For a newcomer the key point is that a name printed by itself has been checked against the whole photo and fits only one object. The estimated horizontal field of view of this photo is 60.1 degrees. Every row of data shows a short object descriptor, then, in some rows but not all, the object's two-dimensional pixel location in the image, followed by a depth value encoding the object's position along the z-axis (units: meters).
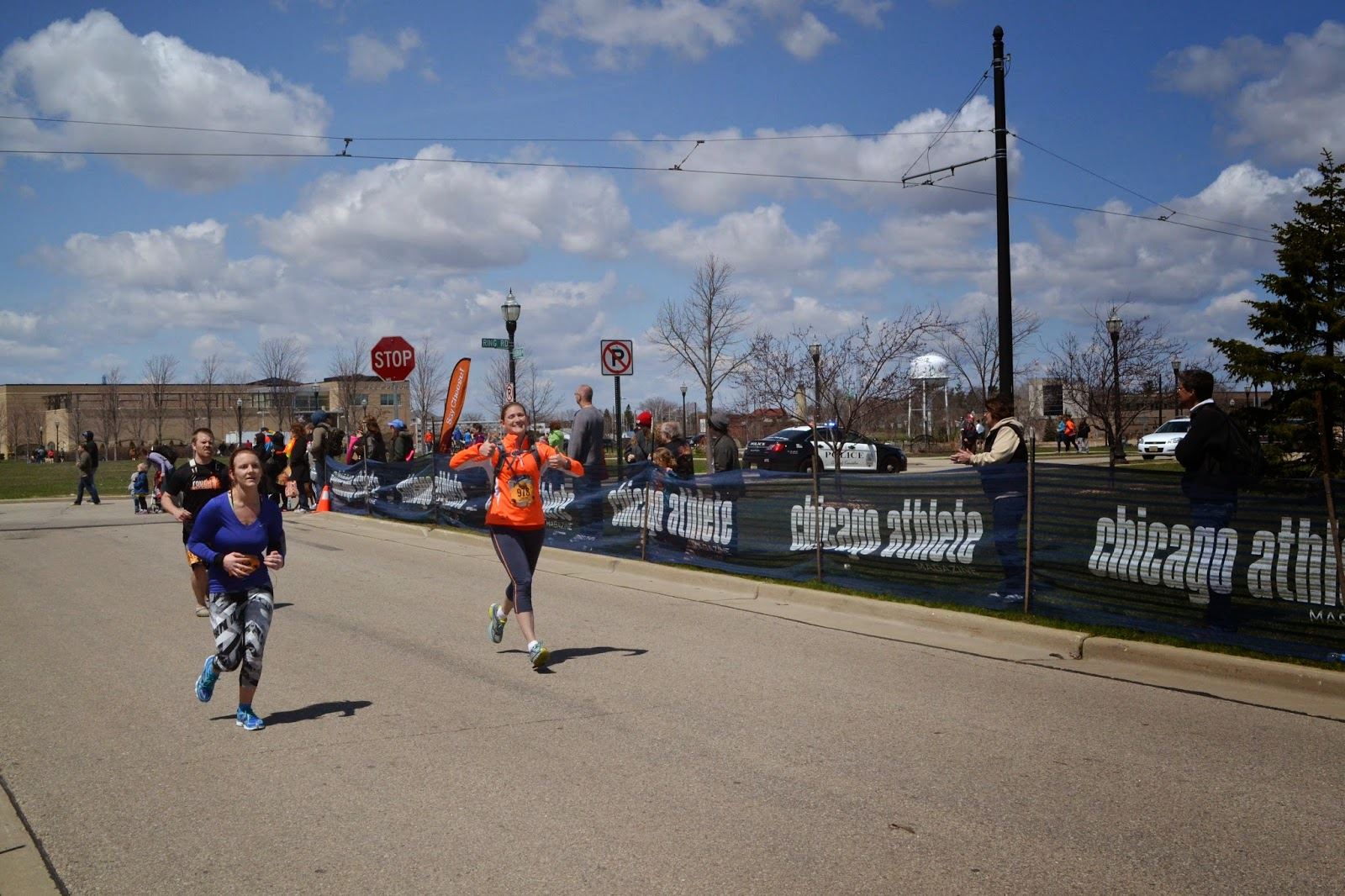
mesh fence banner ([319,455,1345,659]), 8.20
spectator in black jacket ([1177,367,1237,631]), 8.52
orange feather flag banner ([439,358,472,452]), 20.52
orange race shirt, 8.62
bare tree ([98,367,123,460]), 85.62
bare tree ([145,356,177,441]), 72.00
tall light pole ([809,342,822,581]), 12.02
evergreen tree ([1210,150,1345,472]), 21.16
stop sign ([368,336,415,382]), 23.28
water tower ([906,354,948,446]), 60.50
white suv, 41.06
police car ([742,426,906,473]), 38.38
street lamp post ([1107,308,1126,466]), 27.34
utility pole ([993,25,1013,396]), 15.34
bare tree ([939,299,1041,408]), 41.91
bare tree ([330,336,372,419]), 62.72
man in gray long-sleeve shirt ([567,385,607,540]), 14.37
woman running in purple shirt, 6.64
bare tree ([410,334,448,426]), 60.09
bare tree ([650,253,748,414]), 34.50
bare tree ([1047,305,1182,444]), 35.91
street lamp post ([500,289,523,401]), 22.42
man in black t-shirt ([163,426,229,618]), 9.95
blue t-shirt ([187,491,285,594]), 6.64
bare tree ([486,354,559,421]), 59.81
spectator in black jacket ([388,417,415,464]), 24.31
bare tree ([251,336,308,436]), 71.38
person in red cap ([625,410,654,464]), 19.80
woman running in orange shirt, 8.56
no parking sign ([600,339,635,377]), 17.56
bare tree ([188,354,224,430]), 78.43
